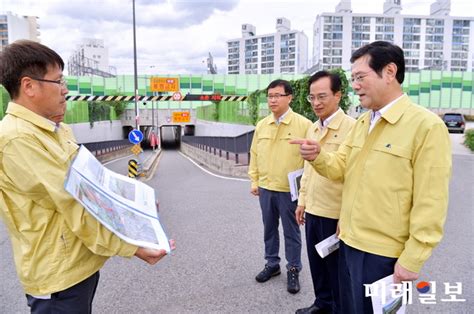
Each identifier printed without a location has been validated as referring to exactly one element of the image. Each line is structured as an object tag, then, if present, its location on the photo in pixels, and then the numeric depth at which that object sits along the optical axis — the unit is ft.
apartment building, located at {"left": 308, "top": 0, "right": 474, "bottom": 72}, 263.90
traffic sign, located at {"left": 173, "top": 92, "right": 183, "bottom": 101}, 52.60
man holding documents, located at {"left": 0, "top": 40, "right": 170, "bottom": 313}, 4.95
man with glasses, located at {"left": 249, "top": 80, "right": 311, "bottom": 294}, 11.23
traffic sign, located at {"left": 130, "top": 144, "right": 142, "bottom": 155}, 39.56
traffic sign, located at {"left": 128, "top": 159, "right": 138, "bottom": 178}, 37.19
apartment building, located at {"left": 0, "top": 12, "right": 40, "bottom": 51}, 231.63
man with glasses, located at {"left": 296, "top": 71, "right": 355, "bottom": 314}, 8.93
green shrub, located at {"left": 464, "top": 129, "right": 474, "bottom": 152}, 48.44
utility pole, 47.37
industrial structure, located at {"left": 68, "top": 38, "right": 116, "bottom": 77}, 279.73
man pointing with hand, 5.67
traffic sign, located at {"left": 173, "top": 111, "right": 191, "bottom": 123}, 94.02
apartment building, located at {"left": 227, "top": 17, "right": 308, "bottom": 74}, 320.11
